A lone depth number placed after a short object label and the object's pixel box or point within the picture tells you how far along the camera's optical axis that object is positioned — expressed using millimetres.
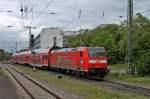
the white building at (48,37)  174250
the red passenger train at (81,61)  43750
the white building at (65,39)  195350
